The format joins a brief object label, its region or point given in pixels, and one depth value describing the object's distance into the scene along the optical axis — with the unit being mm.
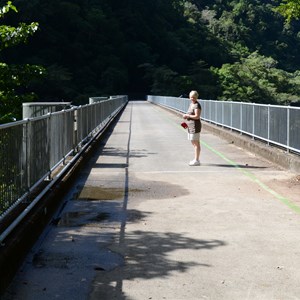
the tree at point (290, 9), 29250
